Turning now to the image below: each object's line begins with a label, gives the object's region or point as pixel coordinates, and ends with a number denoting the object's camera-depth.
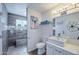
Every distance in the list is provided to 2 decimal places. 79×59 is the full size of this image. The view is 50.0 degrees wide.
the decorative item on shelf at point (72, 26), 1.46
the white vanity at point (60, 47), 1.43
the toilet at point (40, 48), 1.58
